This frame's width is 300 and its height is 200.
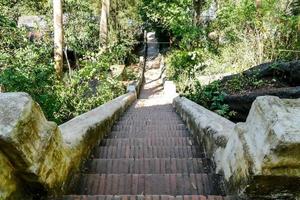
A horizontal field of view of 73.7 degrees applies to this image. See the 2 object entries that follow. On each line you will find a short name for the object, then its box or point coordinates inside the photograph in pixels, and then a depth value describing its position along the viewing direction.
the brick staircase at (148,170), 1.62
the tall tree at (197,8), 9.38
